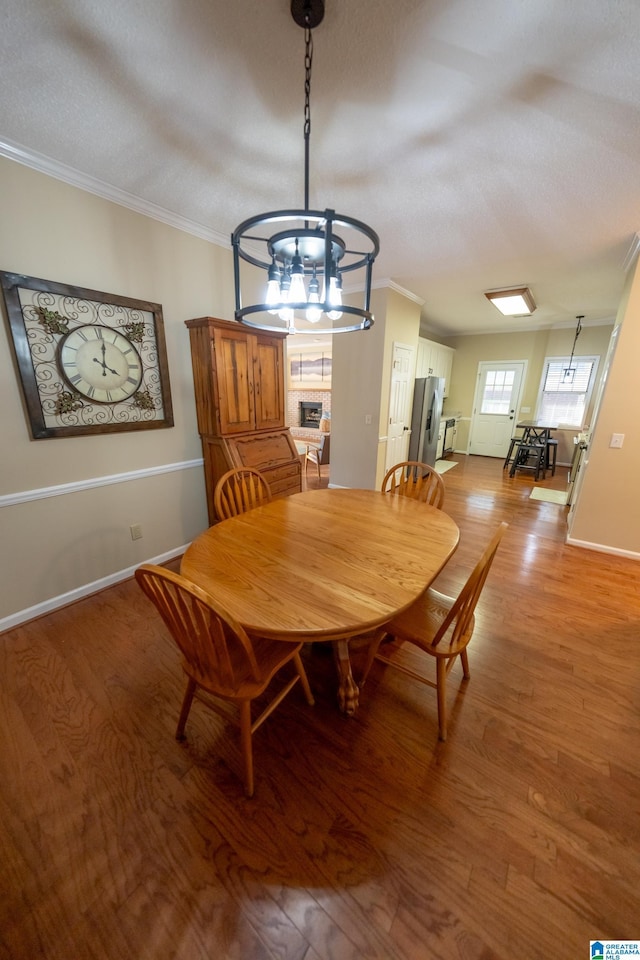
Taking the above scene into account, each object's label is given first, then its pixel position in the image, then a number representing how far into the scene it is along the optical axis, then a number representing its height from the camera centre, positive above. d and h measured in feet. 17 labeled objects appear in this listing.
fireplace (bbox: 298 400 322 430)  25.64 -1.53
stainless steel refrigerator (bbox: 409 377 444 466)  15.94 -1.10
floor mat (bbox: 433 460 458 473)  19.54 -4.18
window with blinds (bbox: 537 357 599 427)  19.11 +0.48
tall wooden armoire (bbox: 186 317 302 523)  8.37 -0.29
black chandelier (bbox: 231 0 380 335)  3.45 +1.69
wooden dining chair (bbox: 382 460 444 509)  7.47 -2.15
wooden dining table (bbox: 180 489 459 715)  3.55 -2.28
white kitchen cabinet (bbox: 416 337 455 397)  18.03 +2.06
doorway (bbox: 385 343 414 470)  13.67 -0.43
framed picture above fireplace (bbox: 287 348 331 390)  23.81 +1.70
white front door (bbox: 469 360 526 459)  21.21 -0.68
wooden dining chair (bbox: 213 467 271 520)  6.67 -2.12
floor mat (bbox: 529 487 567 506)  14.74 -4.39
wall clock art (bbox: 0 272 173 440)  6.08 +0.63
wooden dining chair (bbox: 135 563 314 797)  3.27 -2.97
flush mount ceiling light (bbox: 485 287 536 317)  12.47 +3.79
